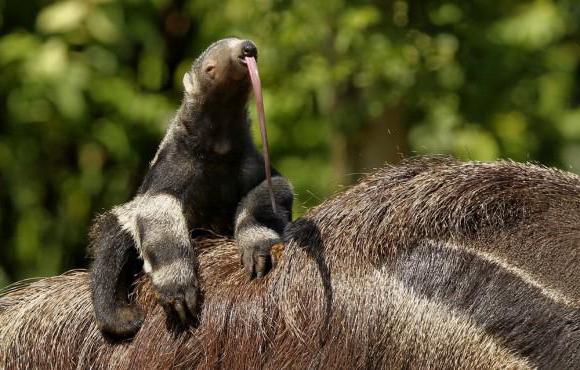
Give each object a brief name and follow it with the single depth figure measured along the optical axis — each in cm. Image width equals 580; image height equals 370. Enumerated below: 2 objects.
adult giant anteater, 822
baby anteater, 927
